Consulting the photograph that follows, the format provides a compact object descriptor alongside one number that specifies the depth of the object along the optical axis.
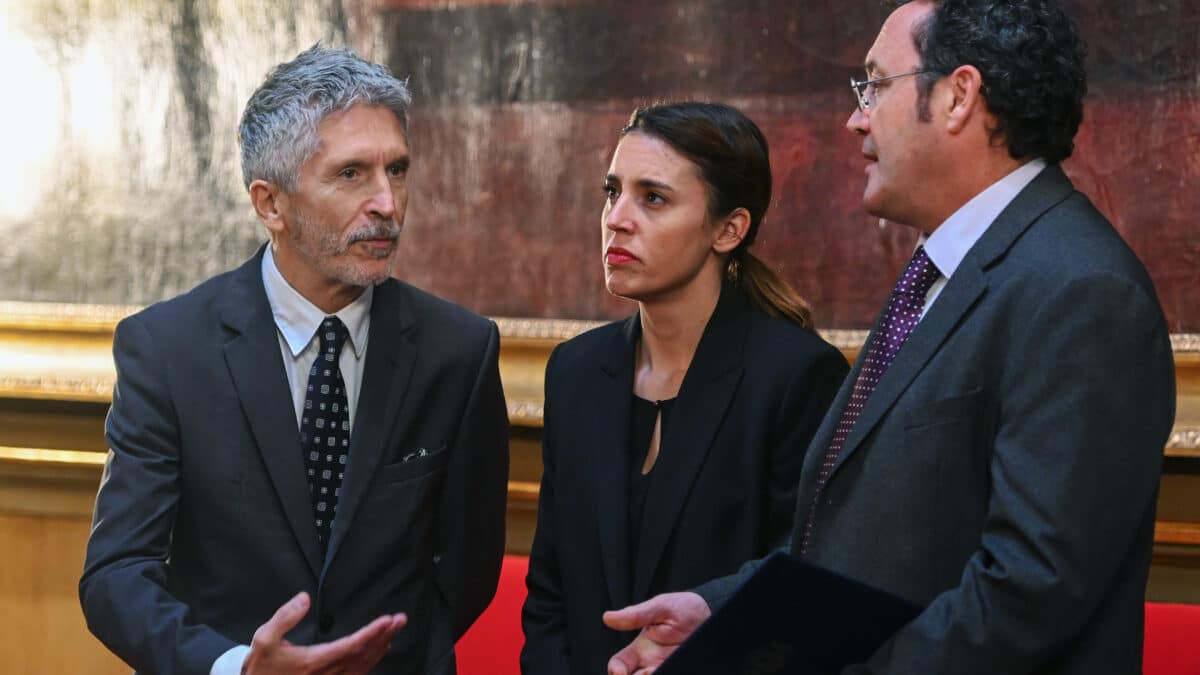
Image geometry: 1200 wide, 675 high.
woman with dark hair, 2.63
